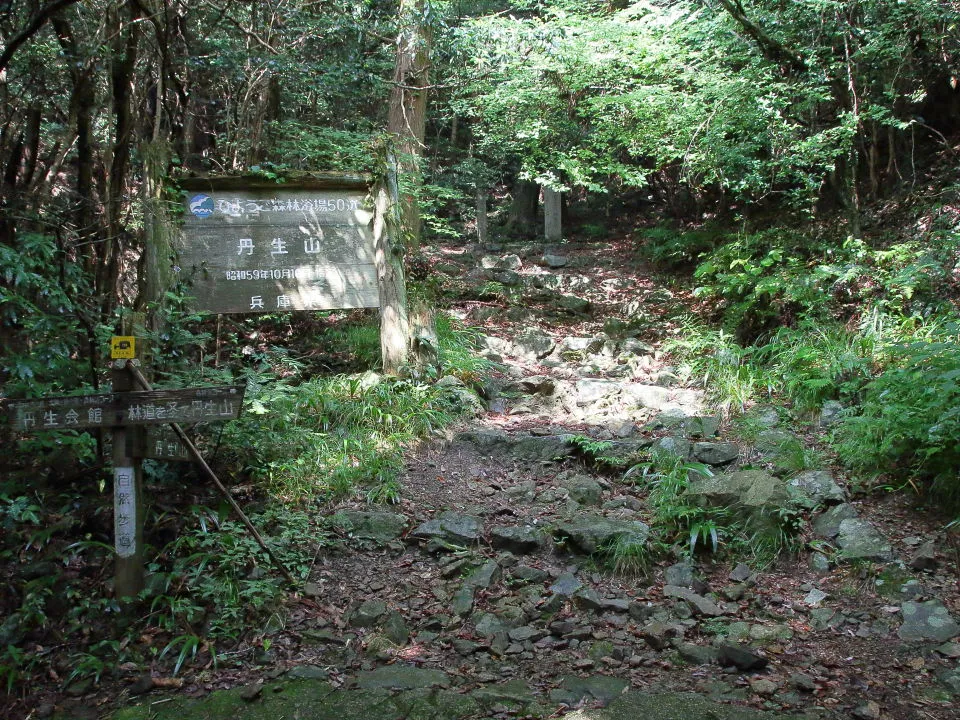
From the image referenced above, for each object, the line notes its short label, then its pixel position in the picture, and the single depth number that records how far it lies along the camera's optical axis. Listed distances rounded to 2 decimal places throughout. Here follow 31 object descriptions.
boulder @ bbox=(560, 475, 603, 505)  5.64
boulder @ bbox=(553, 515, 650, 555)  4.82
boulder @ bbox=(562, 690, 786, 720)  3.34
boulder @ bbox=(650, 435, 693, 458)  6.01
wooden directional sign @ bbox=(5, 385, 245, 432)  3.83
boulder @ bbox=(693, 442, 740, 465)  5.93
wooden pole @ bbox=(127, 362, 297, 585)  3.99
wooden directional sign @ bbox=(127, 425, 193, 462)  4.01
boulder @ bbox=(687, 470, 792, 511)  4.89
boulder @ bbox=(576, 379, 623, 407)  7.61
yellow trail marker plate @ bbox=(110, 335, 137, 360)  3.87
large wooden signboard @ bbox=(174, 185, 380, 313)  6.34
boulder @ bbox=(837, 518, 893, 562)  4.54
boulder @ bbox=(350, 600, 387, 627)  4.20
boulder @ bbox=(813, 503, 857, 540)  4.86
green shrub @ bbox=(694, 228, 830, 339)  8.03
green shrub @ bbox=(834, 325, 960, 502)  4.67
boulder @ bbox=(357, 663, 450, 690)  3.65
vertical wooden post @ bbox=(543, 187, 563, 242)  17.56
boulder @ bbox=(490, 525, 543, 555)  4.91
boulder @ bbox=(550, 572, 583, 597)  4.43
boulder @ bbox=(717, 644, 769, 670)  3.68
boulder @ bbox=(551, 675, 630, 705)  3.51
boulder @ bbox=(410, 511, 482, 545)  5.00
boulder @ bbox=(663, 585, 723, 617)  4.20
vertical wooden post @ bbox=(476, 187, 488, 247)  17.25
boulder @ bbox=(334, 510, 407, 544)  5.01
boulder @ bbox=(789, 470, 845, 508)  5.11
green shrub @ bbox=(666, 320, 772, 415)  7.11
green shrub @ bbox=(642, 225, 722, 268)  11.98
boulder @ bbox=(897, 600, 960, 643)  3.83
